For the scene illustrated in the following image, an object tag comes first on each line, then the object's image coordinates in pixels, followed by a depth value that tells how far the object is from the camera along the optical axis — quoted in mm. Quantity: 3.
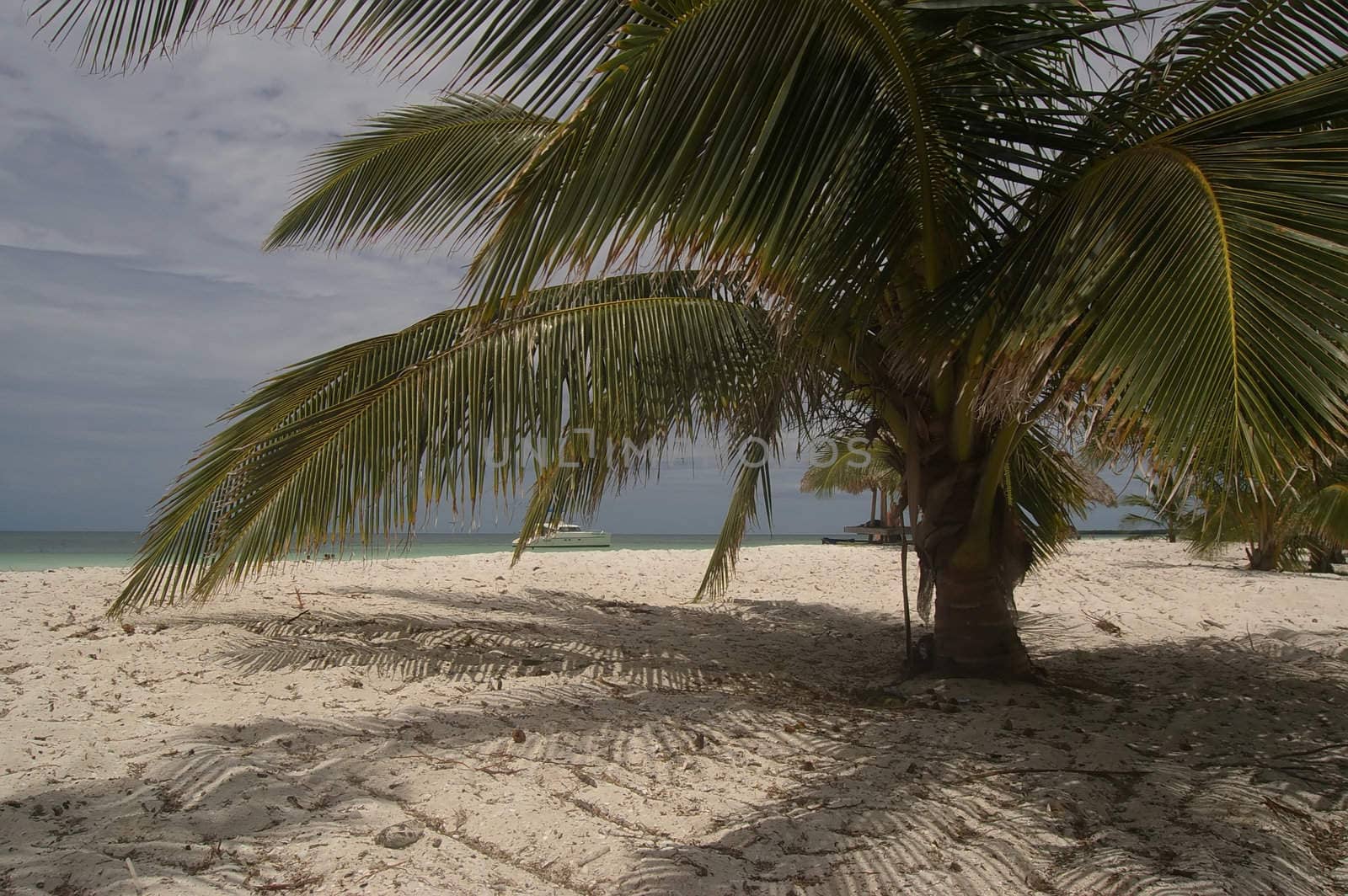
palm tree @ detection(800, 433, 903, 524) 14586
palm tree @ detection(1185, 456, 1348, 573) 6247
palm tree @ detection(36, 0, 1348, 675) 2076
